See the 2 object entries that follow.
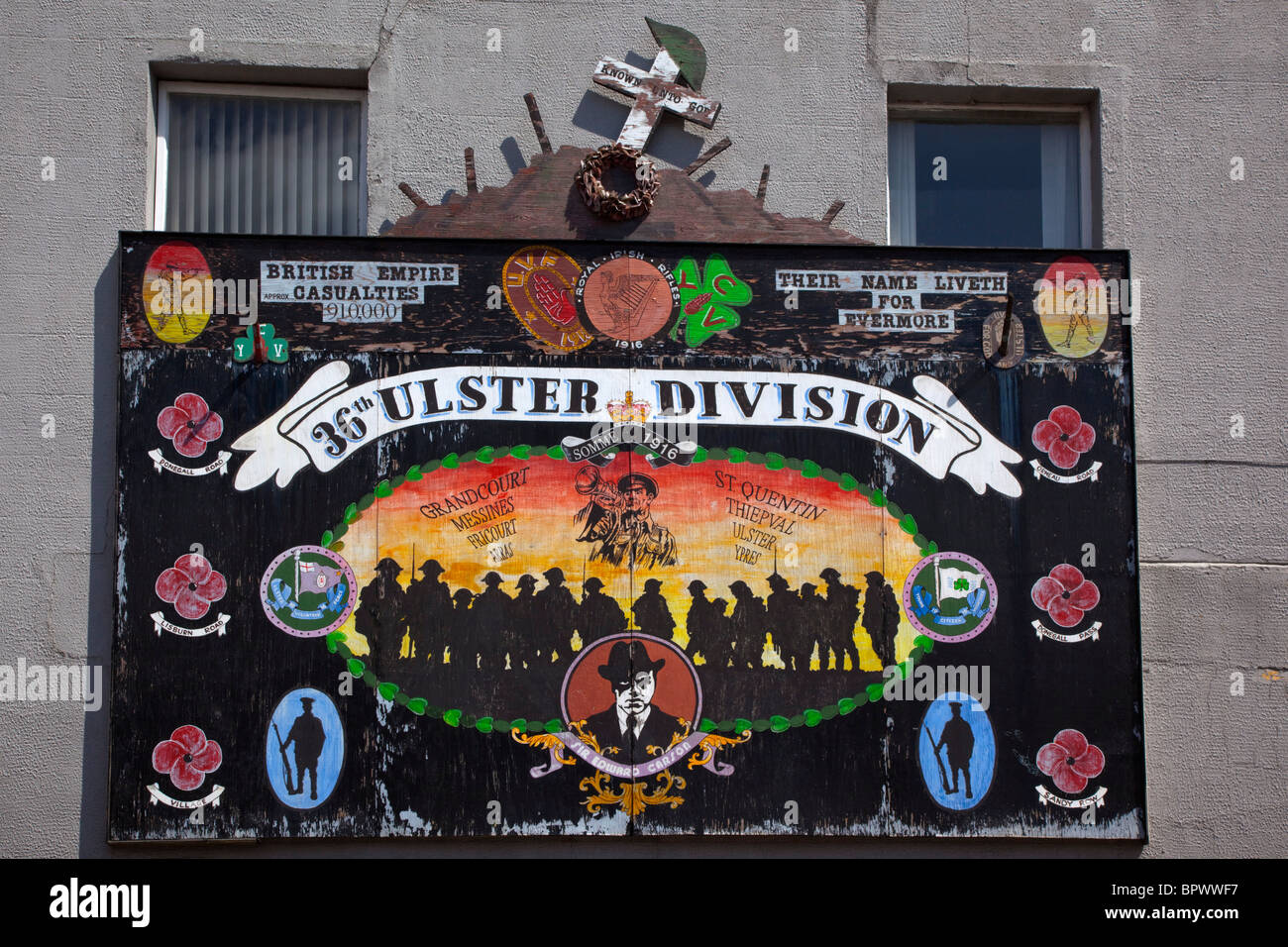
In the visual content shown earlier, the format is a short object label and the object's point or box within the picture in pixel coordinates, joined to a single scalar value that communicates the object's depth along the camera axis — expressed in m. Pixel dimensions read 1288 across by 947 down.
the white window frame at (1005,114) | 8.03
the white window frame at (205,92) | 7.73
